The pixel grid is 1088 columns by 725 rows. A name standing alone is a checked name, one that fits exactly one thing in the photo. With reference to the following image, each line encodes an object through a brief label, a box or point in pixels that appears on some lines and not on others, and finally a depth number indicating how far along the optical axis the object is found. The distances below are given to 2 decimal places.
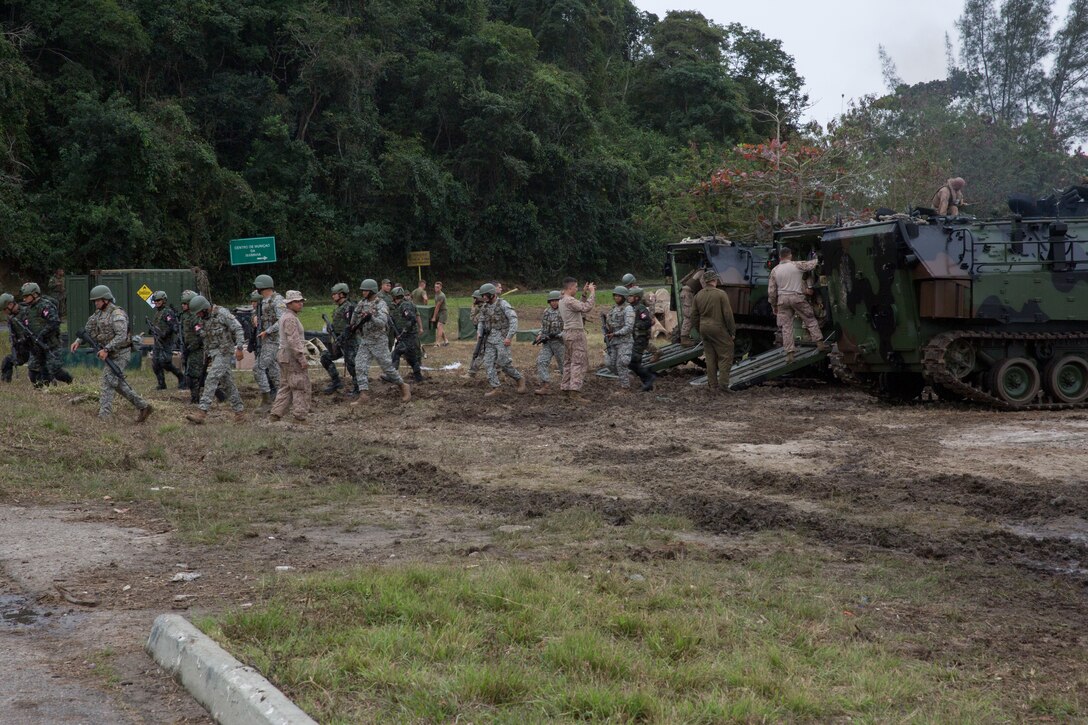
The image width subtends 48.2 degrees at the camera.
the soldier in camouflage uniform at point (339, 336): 18.82
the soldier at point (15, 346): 18.28
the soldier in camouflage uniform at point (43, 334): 18.16
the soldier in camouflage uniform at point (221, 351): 15.41
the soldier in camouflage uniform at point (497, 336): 17.84
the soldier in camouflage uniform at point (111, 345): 14.66
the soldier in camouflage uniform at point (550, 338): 18.09
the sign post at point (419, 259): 44.38
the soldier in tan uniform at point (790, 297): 17.86
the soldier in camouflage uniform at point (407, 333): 19.33
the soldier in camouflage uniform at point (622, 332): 18.16
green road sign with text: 35.94
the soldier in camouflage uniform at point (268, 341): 16.47
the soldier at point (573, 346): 17.14
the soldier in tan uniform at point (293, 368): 14.91
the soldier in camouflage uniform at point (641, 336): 18.22
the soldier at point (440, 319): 27.14
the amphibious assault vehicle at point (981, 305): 15.27
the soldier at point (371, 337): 16.98
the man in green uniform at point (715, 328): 17.20
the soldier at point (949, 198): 17.55
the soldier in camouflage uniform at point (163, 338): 18.89
